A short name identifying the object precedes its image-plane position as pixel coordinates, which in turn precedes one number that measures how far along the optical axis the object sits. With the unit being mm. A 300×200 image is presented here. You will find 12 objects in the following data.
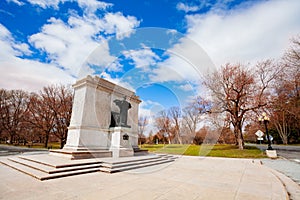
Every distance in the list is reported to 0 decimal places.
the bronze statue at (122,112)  10688
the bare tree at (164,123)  42062
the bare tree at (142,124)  41069
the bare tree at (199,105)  19798
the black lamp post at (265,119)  13523
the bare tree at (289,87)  15428
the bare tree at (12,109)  28391
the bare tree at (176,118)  40466
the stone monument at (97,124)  8984
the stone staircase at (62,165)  5609
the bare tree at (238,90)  18109
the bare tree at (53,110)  22312
